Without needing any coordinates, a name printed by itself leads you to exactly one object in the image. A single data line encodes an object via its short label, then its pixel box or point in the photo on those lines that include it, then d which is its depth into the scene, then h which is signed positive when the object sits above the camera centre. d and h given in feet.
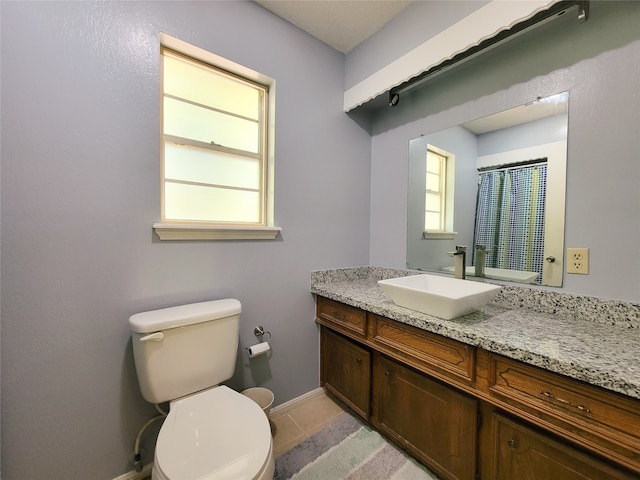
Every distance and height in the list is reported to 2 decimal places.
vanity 2.57 -1.81
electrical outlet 3.90 -0.33
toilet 2.80 -2.44
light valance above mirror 3.67 +3.23
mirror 4.23 +0.81
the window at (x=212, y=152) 4.74 +1.55
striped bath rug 4.29 -3.89
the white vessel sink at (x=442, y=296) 3.75 -0.95
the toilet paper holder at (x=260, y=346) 5.11 -2.27
